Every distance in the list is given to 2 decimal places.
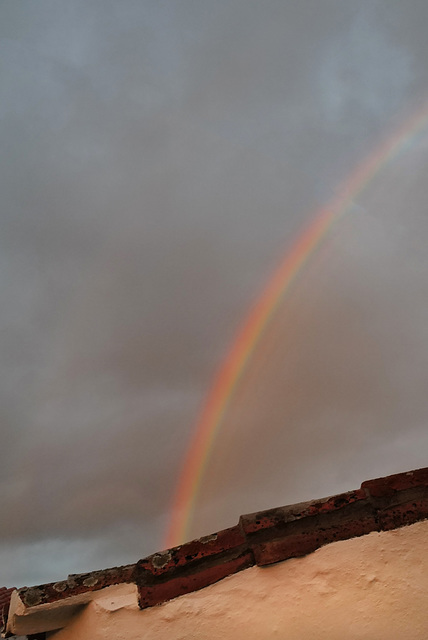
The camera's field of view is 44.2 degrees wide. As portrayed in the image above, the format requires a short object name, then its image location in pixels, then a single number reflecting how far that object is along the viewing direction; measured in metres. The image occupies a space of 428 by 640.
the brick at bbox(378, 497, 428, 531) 2.83
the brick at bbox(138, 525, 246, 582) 3.05
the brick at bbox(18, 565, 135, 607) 3.04
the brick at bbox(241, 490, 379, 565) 2.90
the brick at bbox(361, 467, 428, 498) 2.95
